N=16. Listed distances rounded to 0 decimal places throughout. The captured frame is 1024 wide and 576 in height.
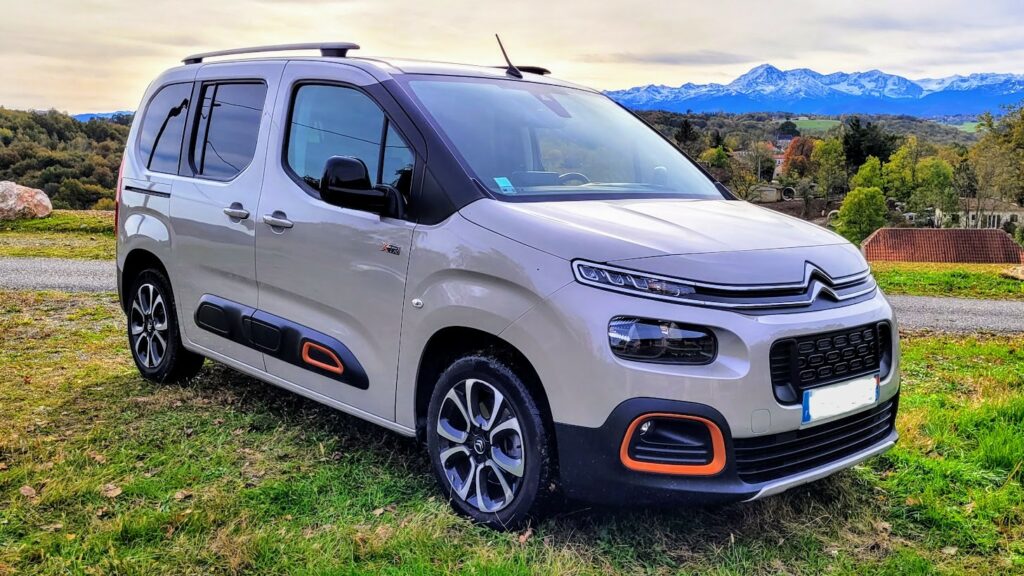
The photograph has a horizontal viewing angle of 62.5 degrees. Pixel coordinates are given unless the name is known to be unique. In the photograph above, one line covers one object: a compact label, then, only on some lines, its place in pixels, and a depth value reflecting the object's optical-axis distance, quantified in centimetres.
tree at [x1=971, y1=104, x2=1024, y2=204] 8420
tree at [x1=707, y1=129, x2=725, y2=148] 12712
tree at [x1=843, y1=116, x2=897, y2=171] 12769
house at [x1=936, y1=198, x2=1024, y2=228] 9175
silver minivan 301
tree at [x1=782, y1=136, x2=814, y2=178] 14375
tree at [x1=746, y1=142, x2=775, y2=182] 12975
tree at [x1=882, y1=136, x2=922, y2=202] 11350
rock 1914
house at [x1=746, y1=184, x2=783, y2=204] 9450
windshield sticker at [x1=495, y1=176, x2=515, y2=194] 363
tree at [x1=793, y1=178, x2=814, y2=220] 11994
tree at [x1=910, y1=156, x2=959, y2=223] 9869
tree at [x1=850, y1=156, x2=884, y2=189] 11581
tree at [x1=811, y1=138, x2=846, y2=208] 12050
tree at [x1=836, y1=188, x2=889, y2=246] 9906
